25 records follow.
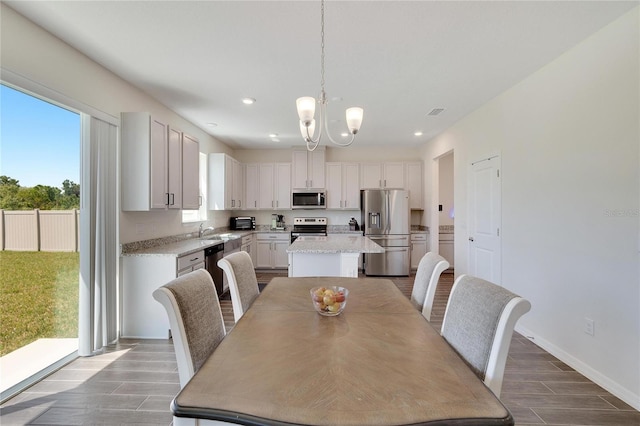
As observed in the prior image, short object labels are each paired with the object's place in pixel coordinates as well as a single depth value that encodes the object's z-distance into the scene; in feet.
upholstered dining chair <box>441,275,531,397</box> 3.39
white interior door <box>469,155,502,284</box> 11.19
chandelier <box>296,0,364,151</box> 6.04
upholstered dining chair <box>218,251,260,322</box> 5.70
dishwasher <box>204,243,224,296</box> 11.96
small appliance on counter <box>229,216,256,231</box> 19.31
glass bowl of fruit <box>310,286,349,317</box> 4.61
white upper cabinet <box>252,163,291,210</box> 19.75
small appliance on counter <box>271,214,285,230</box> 19.84
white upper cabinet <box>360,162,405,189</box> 19.57
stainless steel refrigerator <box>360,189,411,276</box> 17.98
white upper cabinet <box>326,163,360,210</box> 19.65
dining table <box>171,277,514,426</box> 2.41
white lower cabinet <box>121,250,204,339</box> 9.46
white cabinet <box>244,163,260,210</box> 19.85
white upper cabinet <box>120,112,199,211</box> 9.61
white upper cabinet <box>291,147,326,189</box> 19.49
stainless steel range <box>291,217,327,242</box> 19.65
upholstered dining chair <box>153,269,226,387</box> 3.71
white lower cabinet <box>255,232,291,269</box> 19.03
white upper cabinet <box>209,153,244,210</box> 16.53
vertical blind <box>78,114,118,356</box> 8.36
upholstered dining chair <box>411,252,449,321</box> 5.64
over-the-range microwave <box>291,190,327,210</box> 19.34
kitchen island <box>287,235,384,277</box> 9.05
